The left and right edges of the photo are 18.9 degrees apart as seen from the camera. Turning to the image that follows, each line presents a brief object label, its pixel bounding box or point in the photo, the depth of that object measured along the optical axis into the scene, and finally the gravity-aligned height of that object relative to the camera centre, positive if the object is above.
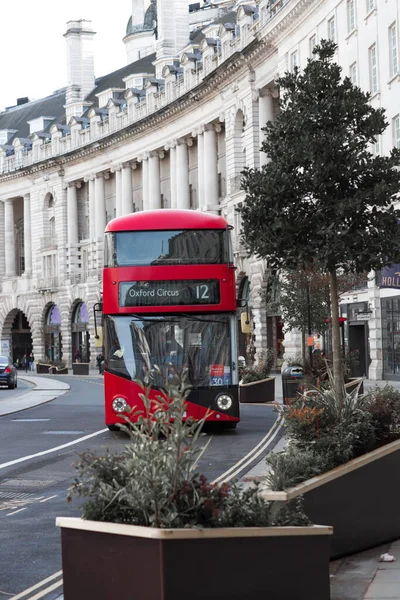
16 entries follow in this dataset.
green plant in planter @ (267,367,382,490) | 9.68 -0.78
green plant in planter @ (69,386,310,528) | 6.89 -0.77
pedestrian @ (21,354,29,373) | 100.59 -0.38
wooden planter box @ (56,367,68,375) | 85.81 -0.98
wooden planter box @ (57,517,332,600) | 6.78 -1.22
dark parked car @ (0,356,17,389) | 53.54 -0.62
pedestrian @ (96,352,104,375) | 80.12 -0.41
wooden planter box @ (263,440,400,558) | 9.57 -1.25
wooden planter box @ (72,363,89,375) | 81.88 -0.78
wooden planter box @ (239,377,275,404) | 37.50 -1.23
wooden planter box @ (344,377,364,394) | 28.00 -0.85
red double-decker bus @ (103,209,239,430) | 22.83 +0.93
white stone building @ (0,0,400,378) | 51.09 +13.99
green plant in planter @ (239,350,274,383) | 37.53 -0.65
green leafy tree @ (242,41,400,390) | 16.92 +2.38
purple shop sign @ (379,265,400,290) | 27.66 +1.53
